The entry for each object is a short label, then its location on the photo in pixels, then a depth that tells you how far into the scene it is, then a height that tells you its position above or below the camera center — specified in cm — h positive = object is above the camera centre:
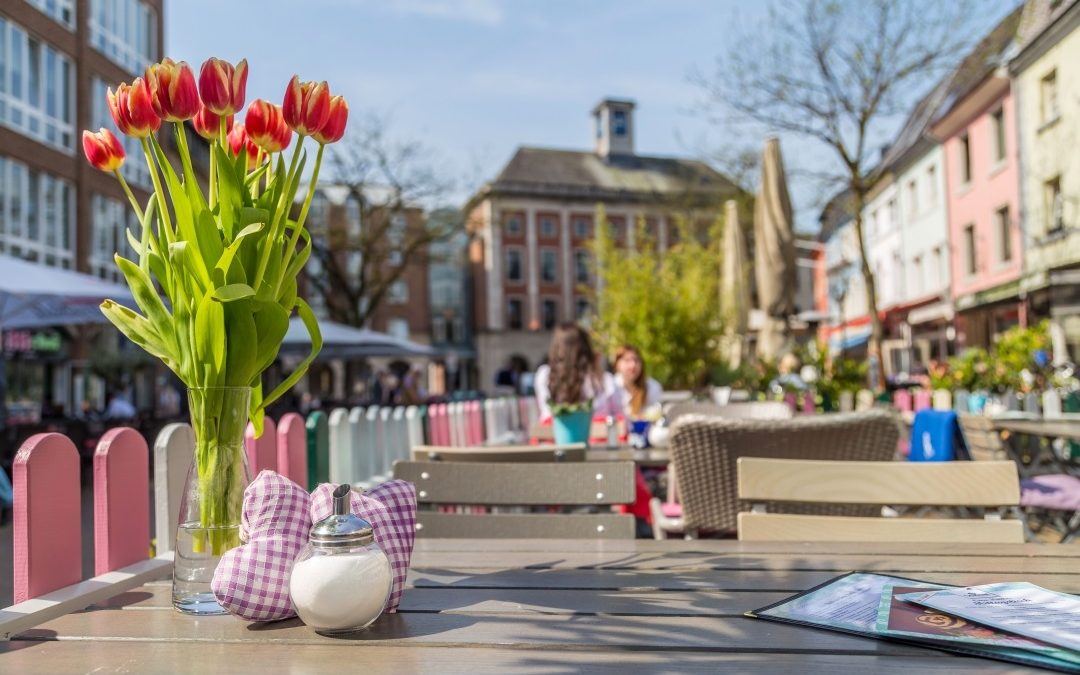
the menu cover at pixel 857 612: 113 -35
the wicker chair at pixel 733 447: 319 -25
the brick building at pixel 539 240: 5347 +856
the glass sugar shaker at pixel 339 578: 127 -27
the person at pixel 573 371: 584 +7
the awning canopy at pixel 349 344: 1452 +81
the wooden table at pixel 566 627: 116 -36
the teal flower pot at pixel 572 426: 446 -22
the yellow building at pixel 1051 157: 1738 +437
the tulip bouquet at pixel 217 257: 146 +22
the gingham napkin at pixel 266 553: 134 -25
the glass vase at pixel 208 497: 146 -18
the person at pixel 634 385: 652 -3
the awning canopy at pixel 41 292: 831 +96
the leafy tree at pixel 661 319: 1275 +89
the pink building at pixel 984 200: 2045 +427
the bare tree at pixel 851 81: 1506 +507
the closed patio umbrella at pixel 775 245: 1109 +162
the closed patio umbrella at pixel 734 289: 1362 +135
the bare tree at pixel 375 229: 2744 +513
